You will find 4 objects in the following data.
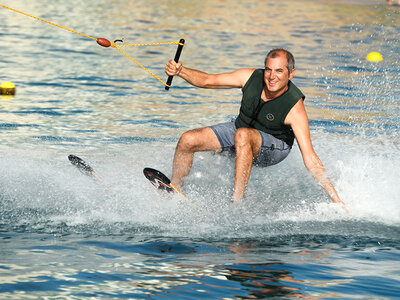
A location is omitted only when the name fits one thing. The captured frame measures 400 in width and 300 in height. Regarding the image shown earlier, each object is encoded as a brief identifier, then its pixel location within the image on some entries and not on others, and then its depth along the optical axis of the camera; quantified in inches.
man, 541.0
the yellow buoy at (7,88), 1047.6
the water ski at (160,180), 549.0
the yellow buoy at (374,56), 1502.2
